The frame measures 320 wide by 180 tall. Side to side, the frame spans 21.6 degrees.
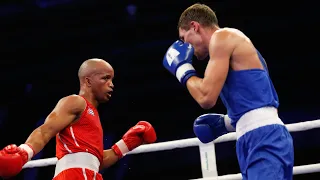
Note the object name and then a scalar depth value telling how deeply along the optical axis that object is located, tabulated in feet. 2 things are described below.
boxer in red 12.70
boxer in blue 11.35
